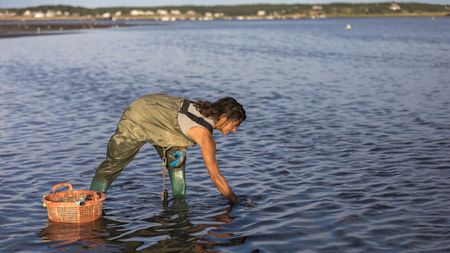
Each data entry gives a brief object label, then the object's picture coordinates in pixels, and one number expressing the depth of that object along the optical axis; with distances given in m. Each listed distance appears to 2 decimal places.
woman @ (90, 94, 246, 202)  7.73
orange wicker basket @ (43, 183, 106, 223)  8.15
